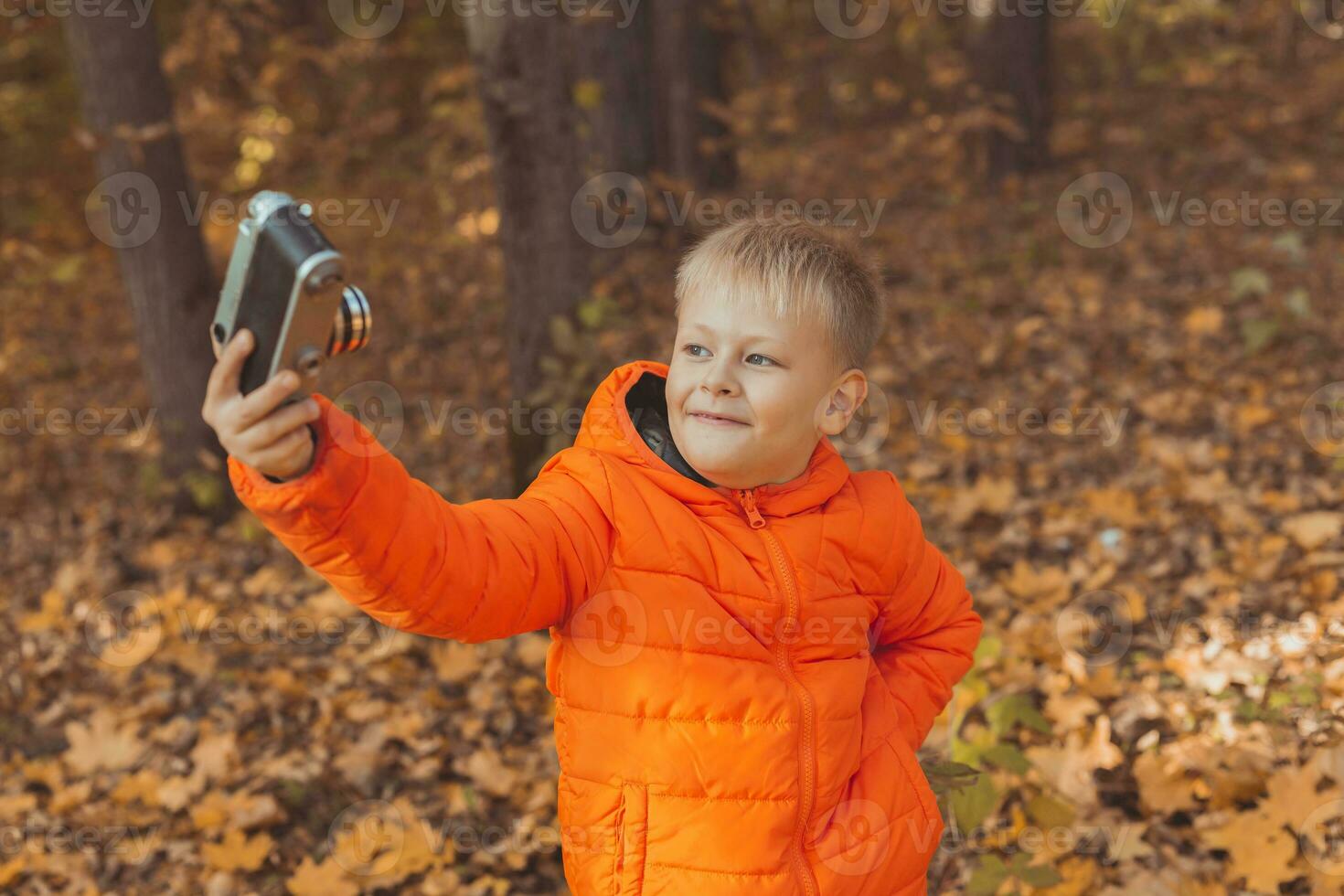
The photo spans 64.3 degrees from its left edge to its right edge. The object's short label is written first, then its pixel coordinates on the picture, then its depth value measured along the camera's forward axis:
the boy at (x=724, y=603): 1.89
